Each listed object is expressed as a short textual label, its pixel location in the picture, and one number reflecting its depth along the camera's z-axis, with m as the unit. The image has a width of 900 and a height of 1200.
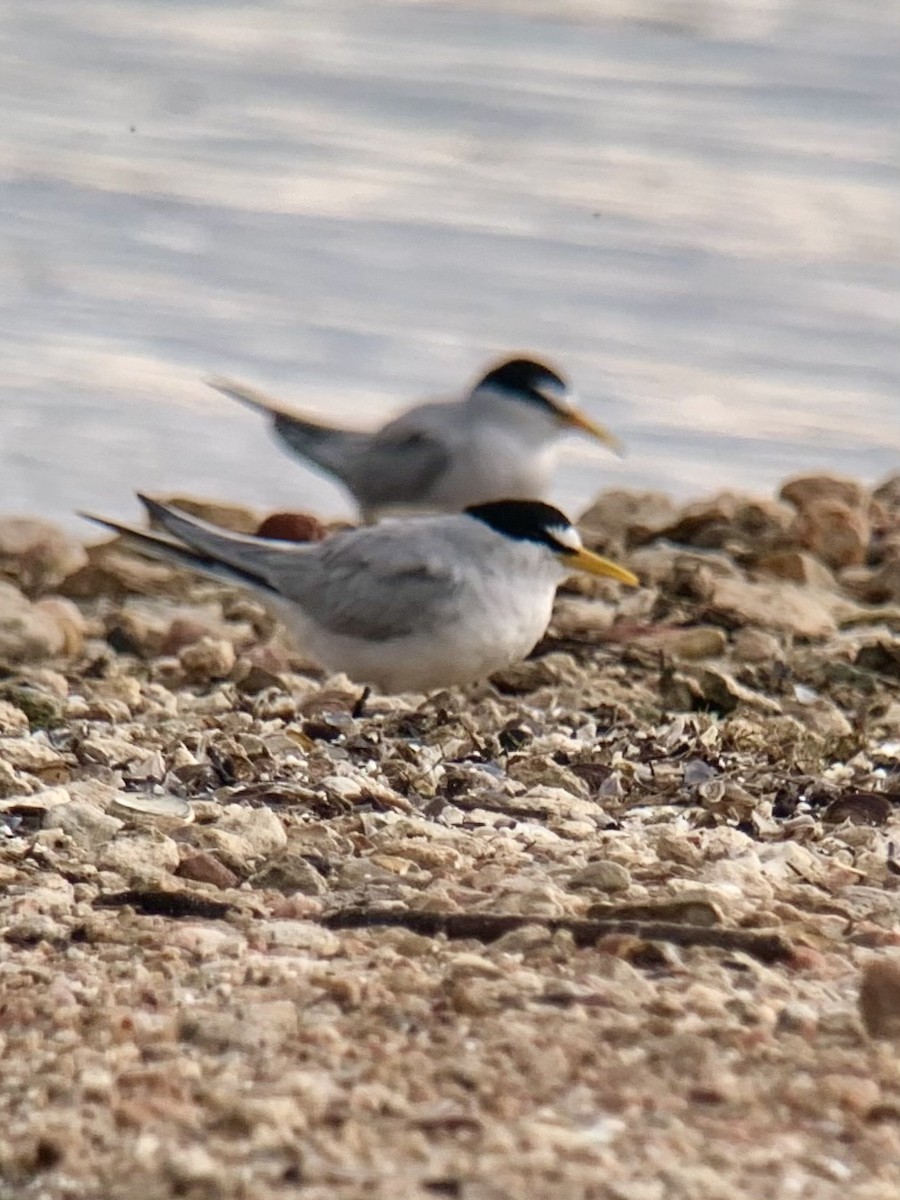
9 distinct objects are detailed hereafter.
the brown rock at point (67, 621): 13.74
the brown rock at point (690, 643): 13.78
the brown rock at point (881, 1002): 7.04
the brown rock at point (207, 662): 13.18
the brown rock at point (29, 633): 13.30
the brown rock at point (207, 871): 8.70
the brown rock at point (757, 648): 13.64
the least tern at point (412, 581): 12.90
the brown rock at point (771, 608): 14.40
